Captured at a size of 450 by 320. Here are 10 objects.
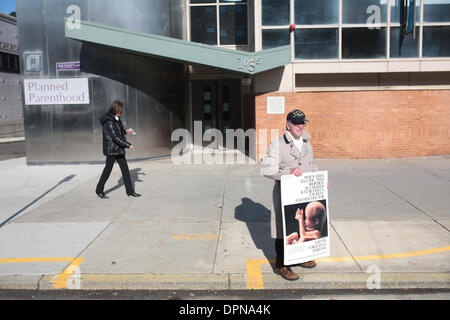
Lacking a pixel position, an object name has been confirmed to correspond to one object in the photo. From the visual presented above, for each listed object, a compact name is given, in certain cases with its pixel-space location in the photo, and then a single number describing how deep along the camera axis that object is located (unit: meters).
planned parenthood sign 12.08
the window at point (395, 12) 11.80
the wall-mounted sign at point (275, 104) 12.13
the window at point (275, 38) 11.89
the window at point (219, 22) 14.98
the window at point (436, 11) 11.83
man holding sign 4.44
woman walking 7.86
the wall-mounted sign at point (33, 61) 12.05
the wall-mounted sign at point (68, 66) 12.00
